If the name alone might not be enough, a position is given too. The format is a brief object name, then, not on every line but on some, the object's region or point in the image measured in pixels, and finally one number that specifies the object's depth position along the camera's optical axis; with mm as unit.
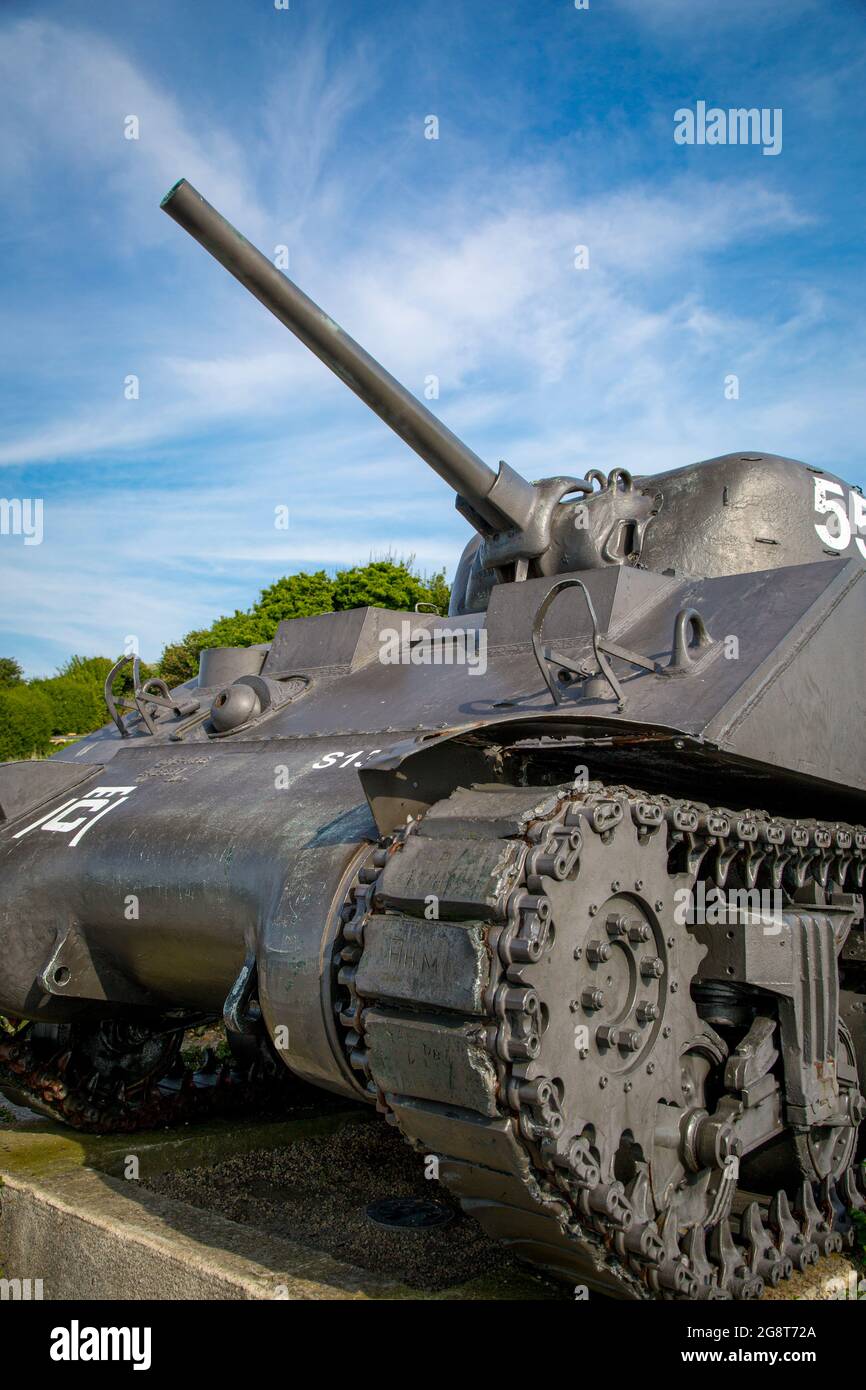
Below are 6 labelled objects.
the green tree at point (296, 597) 41281
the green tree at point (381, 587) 39656
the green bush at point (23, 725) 35844
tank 3854
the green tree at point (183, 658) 43219
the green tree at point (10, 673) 53900
